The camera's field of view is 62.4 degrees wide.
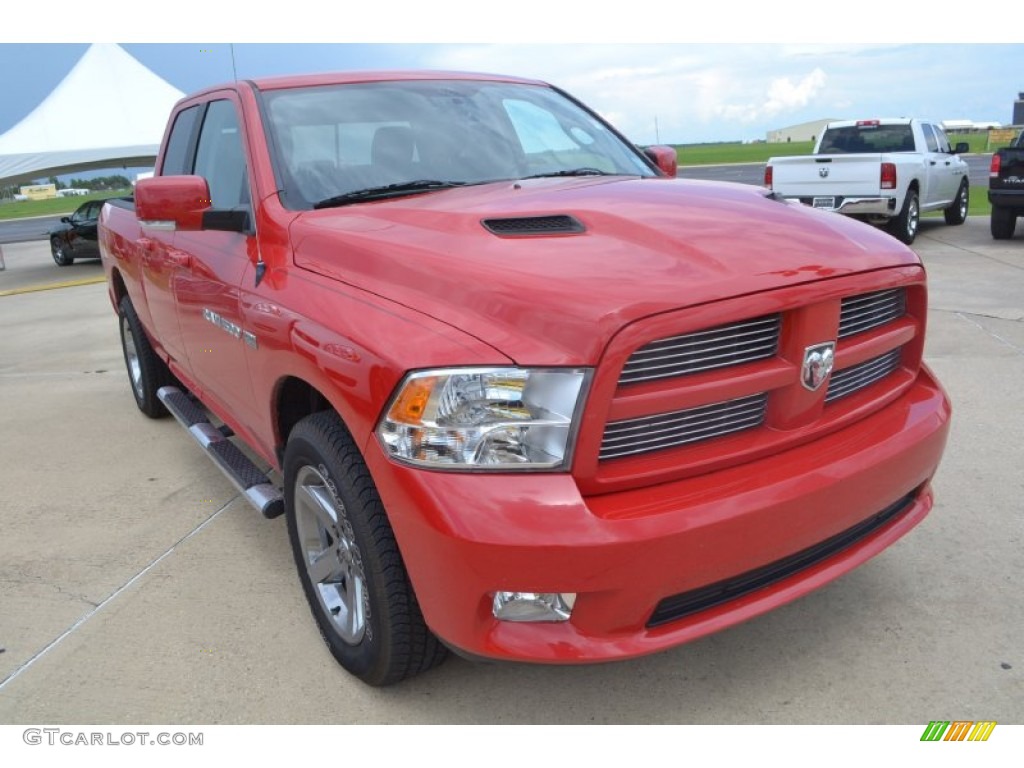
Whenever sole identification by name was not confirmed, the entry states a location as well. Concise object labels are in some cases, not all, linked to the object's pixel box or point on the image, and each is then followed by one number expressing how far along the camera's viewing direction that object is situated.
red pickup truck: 1.92
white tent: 15.91
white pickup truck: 11.31
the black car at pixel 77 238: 16.64
